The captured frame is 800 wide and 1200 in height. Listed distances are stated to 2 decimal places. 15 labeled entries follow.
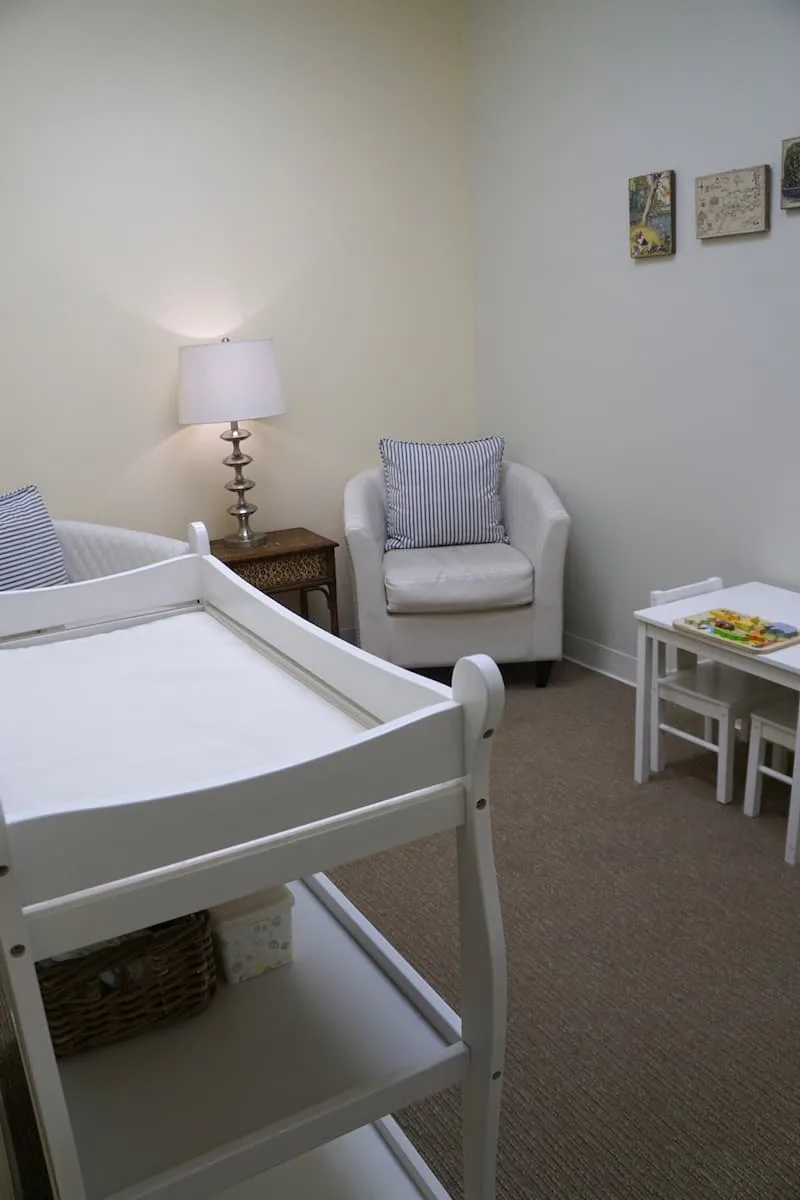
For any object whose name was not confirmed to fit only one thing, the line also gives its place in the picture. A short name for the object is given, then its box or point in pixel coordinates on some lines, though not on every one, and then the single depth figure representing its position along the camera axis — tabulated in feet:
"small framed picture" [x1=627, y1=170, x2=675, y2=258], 10.13
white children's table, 7.91
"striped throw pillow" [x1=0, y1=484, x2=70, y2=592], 9.89
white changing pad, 4.32
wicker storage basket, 4.60
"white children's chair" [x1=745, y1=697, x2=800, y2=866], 8.00
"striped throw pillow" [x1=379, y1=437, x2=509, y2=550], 12.53
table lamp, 11.30
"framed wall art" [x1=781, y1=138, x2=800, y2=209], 8.71
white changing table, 3.44
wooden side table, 11.75
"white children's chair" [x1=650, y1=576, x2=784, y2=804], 8.78
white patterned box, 5.03
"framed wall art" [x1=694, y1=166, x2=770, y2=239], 9.10
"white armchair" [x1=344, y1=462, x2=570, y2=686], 11.36
